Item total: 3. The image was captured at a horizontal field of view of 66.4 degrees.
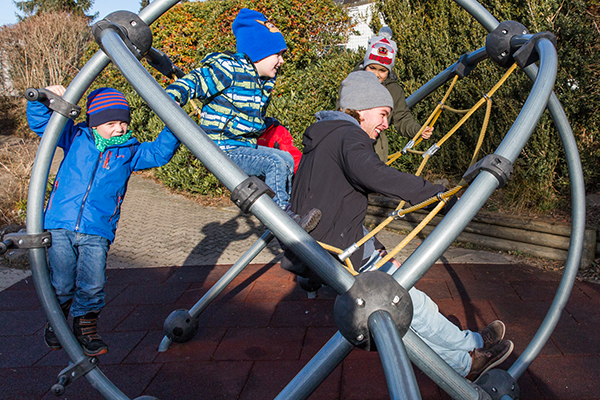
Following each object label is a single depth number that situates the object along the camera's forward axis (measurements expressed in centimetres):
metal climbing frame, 117
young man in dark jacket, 186
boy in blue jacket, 243
